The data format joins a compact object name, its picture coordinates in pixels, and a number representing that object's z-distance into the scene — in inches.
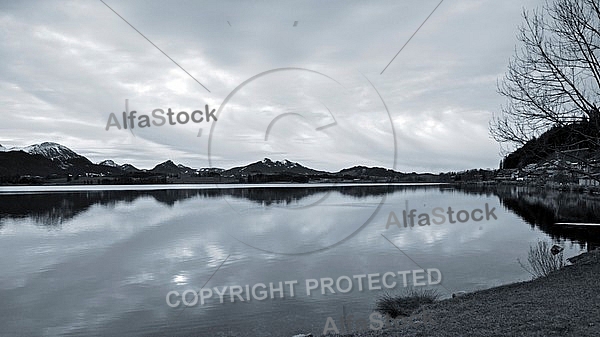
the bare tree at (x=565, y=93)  597.0
